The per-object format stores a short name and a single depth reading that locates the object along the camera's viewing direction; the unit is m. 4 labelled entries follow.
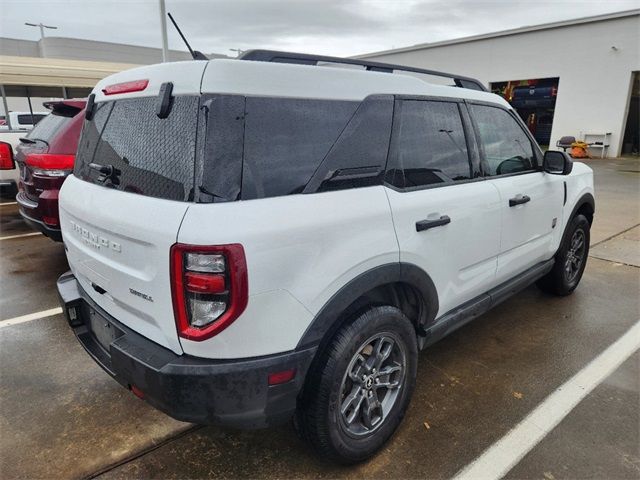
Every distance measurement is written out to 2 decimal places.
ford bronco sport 1.71
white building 17.45
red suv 4.39
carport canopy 10.93
